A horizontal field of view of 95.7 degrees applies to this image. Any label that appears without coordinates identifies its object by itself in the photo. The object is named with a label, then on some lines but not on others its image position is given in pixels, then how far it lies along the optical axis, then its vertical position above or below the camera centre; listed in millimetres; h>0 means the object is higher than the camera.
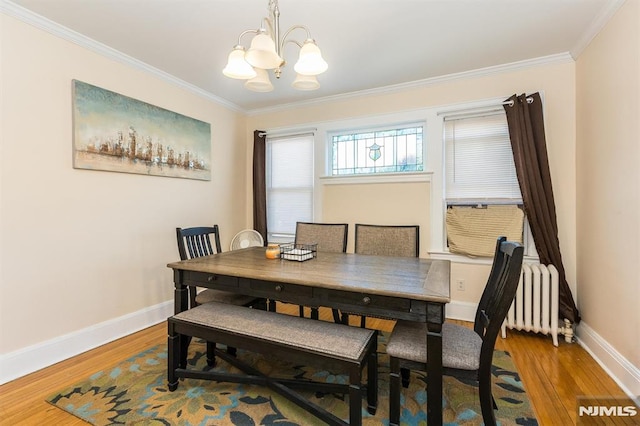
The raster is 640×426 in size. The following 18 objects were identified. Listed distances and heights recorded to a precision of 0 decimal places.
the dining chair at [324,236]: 2693 -265
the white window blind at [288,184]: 3744 +338
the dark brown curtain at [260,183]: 3840 +347
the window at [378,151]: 3219 +687
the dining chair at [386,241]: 2430 -274
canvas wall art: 2318 +670
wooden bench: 1366 -703
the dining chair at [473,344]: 1321 -690
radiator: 2371 -795
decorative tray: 2166 -333
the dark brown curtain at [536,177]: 2506 +290
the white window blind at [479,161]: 2766 +488
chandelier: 1522 +838
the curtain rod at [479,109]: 2746 +985
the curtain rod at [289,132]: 3660 +1008
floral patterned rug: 1556 -1131
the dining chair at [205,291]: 2182 -660
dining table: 1371 -406
